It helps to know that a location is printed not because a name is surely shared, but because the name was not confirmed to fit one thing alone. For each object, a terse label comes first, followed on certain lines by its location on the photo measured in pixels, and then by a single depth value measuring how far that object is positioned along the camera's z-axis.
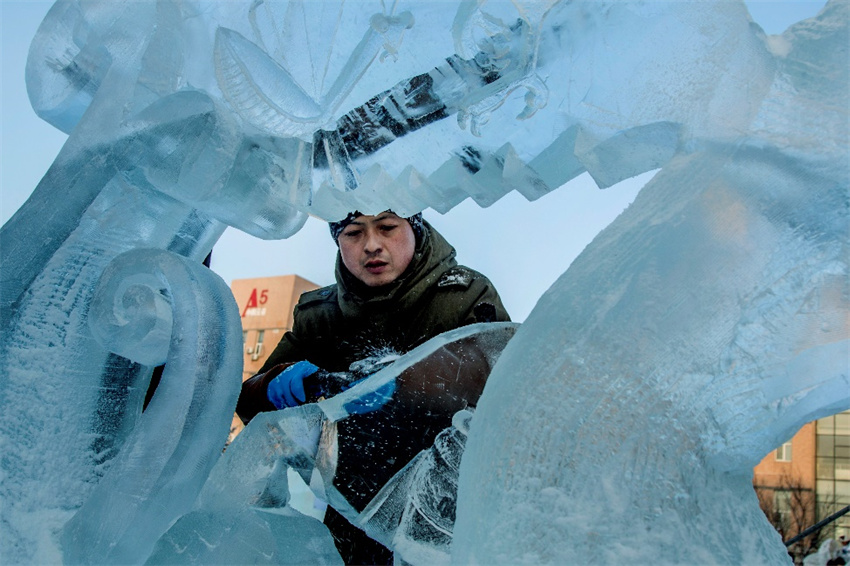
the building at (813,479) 14.60
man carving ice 1.73
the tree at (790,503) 14.27
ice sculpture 0.68
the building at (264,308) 17.16
